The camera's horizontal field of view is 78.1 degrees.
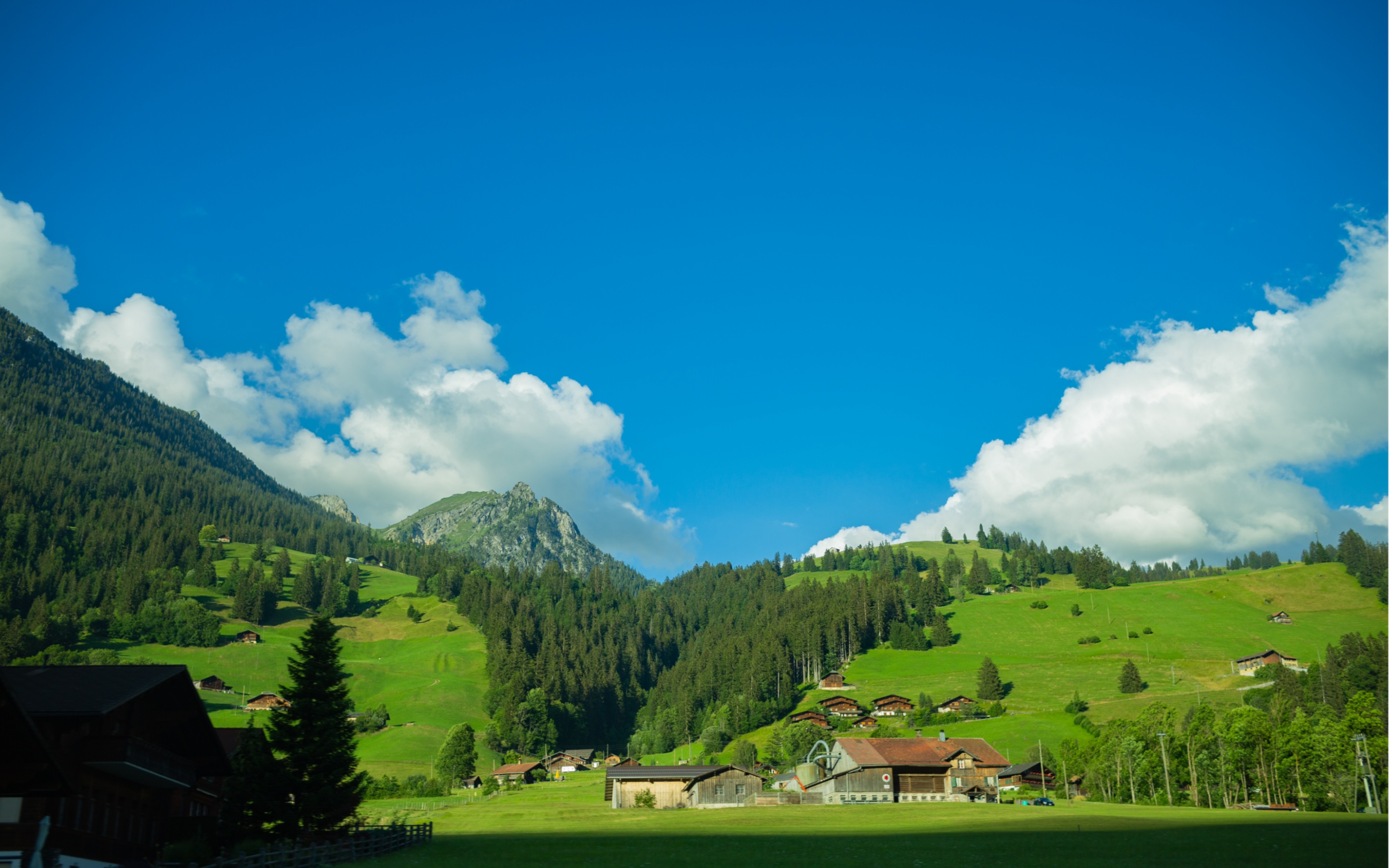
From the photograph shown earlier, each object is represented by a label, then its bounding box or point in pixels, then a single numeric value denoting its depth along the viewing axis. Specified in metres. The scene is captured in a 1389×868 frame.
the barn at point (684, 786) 95.50
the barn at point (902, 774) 101.12
